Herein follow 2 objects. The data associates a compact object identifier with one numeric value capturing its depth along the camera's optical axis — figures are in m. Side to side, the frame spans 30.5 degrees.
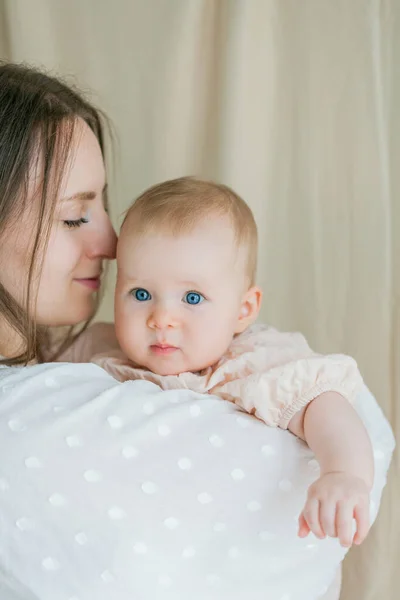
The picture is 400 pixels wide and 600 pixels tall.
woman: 0.93
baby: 1.05
